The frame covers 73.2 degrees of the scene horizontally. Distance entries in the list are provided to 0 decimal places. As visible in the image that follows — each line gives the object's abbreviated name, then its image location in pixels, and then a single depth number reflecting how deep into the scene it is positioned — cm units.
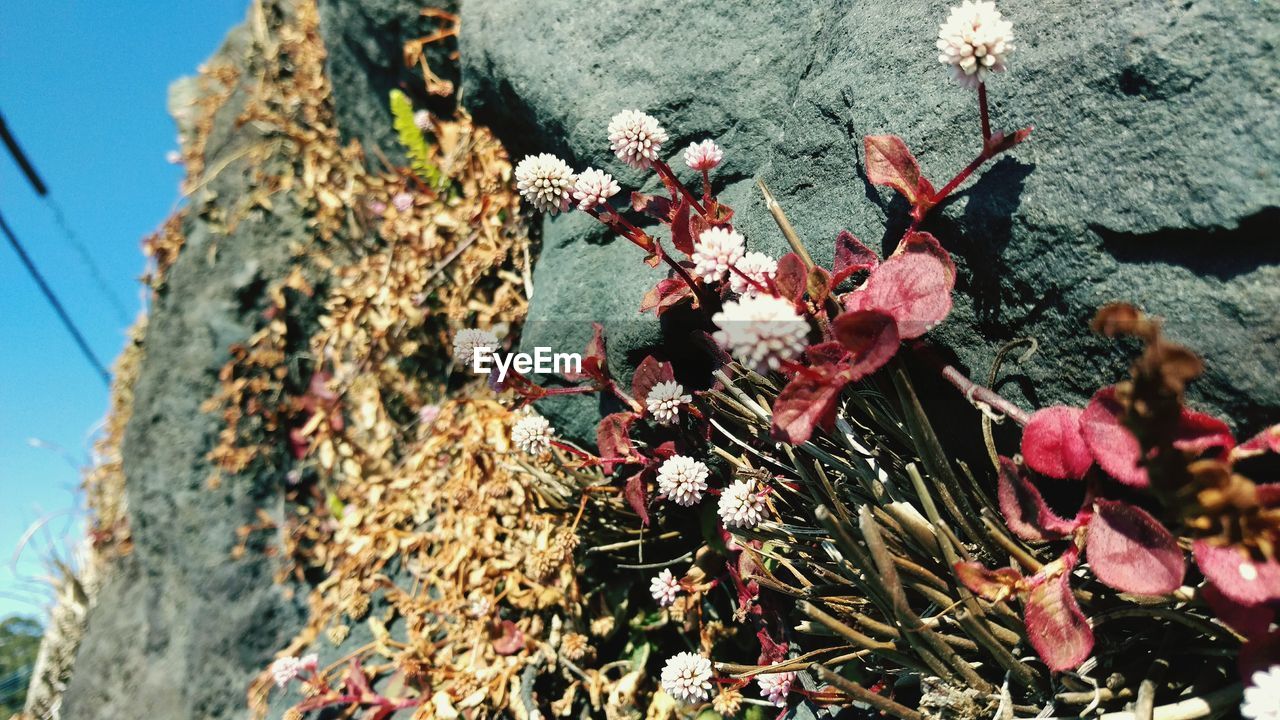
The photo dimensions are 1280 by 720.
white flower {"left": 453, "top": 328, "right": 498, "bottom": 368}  18
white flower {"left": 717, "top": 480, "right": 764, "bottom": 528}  15
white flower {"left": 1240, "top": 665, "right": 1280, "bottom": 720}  9
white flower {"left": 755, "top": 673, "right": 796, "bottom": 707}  15
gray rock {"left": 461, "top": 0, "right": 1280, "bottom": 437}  11
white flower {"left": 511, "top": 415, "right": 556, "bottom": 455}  19
